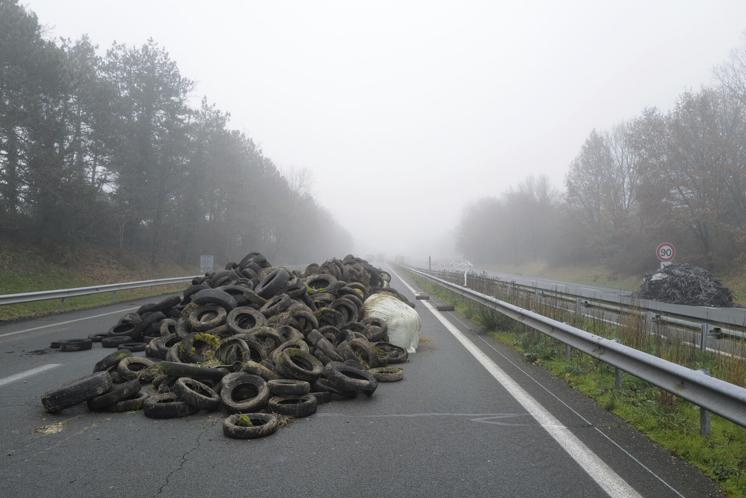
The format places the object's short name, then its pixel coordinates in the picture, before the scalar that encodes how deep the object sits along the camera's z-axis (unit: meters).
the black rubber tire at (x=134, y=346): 9.02
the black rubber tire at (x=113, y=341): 9.41
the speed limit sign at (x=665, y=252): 19.39
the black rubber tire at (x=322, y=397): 5.76
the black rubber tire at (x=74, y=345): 9.04
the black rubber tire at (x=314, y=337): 7.55
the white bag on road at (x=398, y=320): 9.11
